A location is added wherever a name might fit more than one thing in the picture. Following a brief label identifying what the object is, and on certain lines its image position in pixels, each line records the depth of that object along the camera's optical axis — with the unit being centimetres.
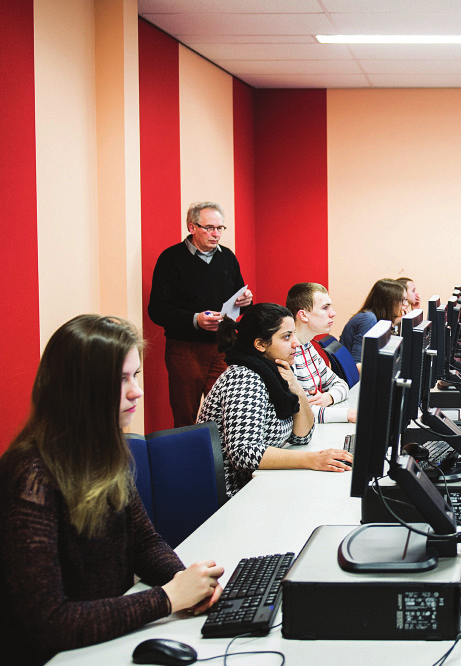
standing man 455
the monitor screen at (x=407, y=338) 221
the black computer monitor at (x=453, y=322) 372
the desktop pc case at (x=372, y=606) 136
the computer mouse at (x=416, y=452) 212
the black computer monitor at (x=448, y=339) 312
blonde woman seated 141
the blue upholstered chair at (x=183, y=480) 236
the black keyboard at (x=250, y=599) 143
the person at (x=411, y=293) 646
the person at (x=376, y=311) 542
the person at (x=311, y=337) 381
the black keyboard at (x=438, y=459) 205
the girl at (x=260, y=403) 258
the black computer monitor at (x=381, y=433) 142
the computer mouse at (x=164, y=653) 131
